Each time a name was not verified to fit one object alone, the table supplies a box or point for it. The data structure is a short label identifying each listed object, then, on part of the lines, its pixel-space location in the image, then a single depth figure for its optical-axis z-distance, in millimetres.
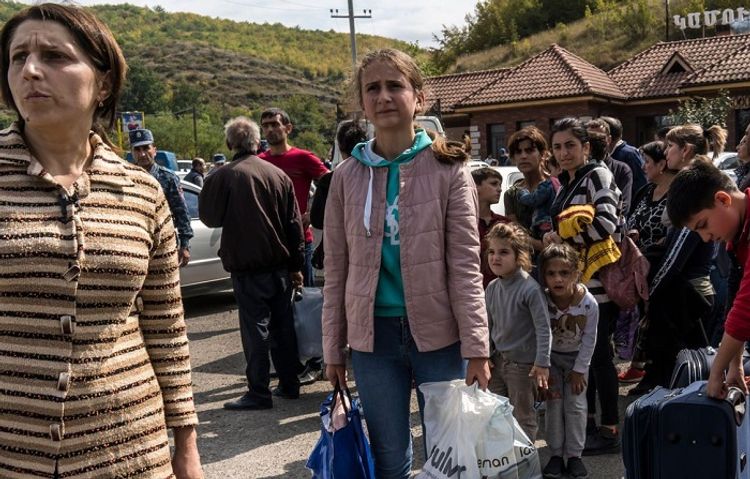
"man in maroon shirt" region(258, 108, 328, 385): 6385
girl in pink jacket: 2719
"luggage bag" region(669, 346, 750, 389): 3119
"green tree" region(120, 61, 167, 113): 88562
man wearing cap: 7008
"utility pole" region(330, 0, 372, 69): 29325
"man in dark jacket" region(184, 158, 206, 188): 13903
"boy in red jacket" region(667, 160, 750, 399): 2748
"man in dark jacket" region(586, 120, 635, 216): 5937
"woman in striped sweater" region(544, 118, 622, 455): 4445
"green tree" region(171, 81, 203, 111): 94219
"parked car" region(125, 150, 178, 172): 25656
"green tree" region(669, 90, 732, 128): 24719
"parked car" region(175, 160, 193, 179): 32319
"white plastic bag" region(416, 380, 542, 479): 2707
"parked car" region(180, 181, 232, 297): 9336
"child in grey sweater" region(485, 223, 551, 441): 4039
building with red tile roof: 28922
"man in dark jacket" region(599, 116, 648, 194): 7047
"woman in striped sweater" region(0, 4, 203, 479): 1596
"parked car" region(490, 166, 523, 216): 8633
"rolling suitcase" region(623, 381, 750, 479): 2689
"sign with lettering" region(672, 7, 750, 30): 38750
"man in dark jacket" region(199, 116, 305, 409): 5570
